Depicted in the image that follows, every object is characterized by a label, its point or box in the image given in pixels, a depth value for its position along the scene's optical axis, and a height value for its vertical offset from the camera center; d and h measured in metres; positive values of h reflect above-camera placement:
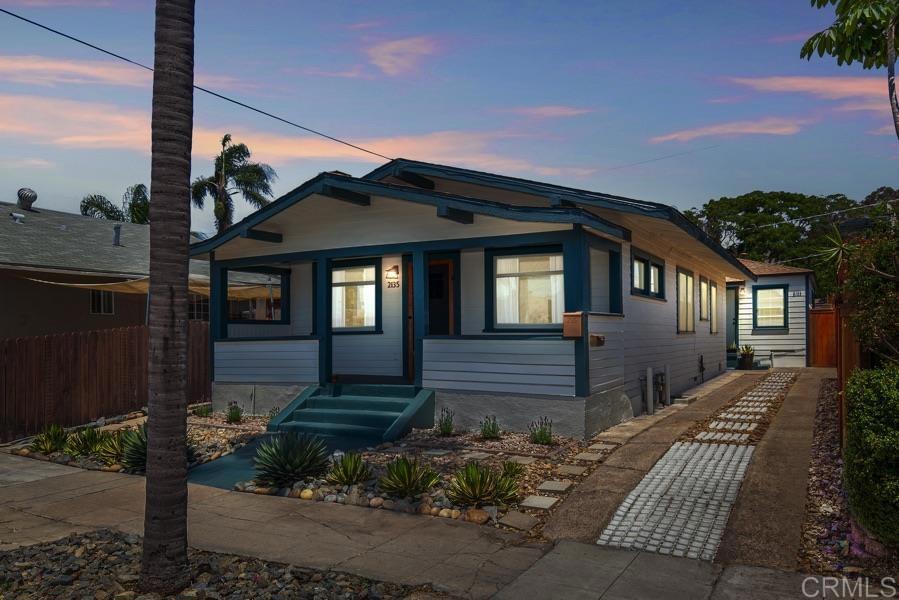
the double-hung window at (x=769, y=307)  23.70 +0.28
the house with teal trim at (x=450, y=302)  10.39 +0.26
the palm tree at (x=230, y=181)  34.78 +7.15
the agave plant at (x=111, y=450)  9.40 -1.91
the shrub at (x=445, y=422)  10.60 -1.75
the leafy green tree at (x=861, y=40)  6.52 +2.97
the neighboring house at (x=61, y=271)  17.06 +1.28
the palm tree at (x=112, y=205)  40.16 +7.33
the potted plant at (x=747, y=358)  23.02 -1.52
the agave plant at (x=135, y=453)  9.04 -1.87
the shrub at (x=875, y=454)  4.75 -1.04
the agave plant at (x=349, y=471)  7.58 -1.80
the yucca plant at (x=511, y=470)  7.48 -1.77
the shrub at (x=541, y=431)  9.68 -1.75
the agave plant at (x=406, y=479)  7.00 -1.77
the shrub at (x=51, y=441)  10.31 -1.96
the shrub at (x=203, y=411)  13.27 -1.90
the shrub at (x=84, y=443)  10.00 -1.94
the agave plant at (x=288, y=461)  7.80 -1.75
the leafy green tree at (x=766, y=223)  46.59 +6.73
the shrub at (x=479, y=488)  6.75 -1.80
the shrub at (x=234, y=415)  12.45 -1.86
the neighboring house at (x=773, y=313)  23.36 +0.06
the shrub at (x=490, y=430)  10.20 -1.78
